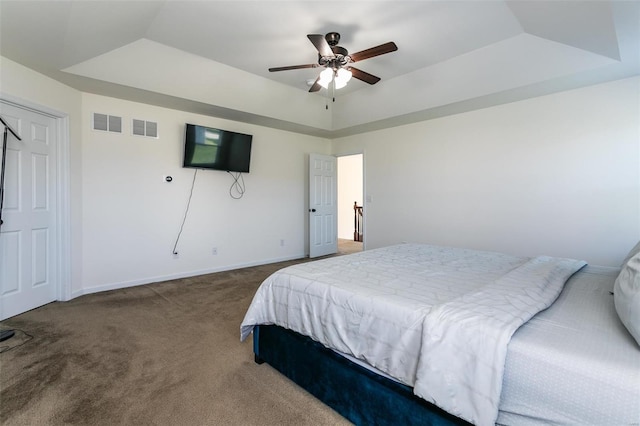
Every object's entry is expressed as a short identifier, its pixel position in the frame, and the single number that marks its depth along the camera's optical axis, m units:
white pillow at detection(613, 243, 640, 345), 0.98
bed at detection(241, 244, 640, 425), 0.94
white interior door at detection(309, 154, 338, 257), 5.68
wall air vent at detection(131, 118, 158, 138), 3.88
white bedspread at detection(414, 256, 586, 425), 1.03
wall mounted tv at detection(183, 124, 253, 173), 4.18
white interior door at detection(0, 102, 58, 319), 2.82
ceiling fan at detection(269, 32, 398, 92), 2.55
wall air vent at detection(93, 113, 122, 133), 3.61
